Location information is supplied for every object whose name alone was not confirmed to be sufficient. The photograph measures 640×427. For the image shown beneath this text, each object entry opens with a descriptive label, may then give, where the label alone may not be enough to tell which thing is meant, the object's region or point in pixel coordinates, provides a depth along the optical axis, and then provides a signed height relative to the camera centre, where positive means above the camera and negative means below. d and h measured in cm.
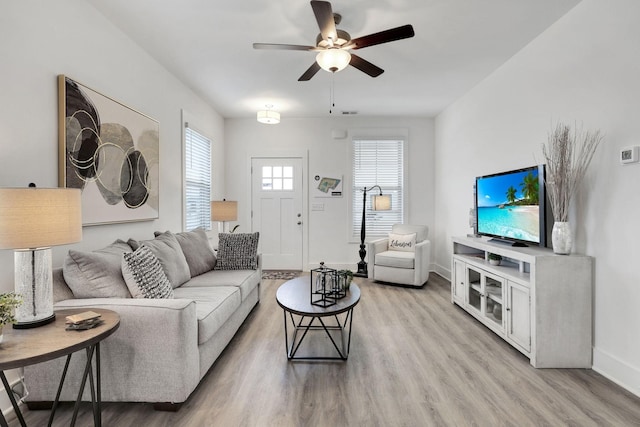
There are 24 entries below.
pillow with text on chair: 476 -47
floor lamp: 505 +6
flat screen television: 264 +5
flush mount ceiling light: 455 +137
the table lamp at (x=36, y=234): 136 -10
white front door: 560 +5
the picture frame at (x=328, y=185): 555 +47
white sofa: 177 -84
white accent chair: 442 -72
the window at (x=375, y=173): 555 +68
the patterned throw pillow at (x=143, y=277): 203 -43
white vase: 234 -20
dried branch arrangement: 235 +36
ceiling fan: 209 +122
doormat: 508 -104
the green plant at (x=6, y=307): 128 -39
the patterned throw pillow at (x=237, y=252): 350 -45
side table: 124 -56
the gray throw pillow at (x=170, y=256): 266 -39
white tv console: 229 -72
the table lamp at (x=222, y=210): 427 +2
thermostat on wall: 197 +36
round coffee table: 224 -69
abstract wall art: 217 +46
